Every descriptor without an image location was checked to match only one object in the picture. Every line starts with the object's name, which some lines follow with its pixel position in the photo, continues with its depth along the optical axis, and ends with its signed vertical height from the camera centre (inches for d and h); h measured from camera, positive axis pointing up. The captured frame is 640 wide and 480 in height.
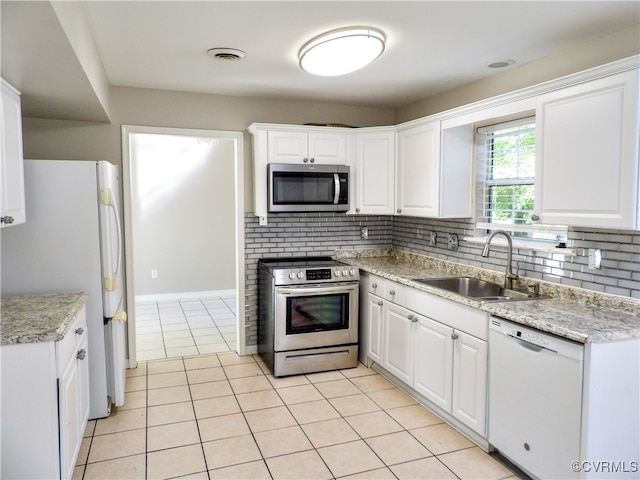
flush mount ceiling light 99.3 +37.8
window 122.1 +9.4
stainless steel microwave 152.0 +9.0
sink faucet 115.5 -11.4
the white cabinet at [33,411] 77.4 -33.8
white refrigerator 106.3 -7.9
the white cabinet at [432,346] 104.3 -35.1
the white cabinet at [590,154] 83.8 +12.0
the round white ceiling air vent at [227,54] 112.2 +40.2
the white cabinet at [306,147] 154.1 +23.1
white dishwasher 81.4 -35.6
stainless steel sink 113.3 -20.7
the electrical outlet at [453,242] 147.4 -9.0
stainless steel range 145.8 -33.5
